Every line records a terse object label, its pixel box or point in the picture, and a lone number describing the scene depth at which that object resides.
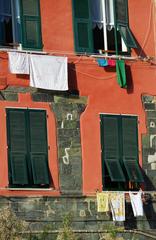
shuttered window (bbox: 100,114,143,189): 25.12
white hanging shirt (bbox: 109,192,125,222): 24.64
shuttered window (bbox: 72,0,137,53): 25.78
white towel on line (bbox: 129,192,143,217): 24.89
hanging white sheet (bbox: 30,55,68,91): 24.67
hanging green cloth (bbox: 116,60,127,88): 25.80
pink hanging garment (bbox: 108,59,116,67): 25.75
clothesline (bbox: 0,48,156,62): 24.75
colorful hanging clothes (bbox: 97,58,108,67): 25.66
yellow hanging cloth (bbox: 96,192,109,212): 24.55
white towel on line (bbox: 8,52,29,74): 24.41
